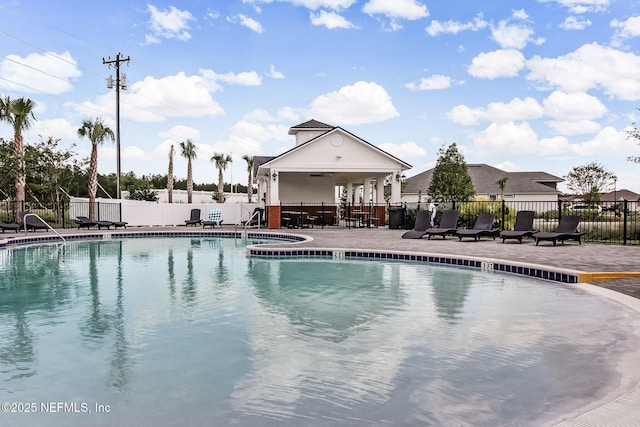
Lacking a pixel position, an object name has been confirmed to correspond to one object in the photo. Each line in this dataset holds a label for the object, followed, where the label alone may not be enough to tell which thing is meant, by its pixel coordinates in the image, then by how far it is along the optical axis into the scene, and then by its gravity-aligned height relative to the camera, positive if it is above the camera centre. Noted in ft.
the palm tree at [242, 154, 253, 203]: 161.45 +17.74
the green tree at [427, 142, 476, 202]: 92.27 +7.59
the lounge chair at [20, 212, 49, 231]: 66.64 -0.94
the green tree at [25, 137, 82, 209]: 103.50 +11.69
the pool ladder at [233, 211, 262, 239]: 62.66 -1.83
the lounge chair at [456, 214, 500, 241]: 51.01 -1.69
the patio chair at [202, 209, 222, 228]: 80.83 -0.56
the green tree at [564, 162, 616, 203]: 187.93 +14.76
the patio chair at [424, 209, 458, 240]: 53.68 -0.96
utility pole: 88.53 +27.38
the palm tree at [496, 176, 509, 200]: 153.47 +10.91
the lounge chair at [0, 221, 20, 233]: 64.63 -1.31
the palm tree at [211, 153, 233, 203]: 161.72 +19.63
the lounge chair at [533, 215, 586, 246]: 45.16 -1.83
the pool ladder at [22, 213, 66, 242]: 58.88 -0.84
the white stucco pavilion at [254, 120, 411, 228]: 74.90 +8.36
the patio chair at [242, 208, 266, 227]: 79.97 -0.42
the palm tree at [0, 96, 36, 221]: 82.89 +17.40
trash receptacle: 72.38 -0.29
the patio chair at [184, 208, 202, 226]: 83.91 -0.01
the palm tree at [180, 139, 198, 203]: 143.02 +20.33
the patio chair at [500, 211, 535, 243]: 48.31 -1.33
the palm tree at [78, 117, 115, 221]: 91.35 +16.17
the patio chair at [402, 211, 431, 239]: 55.29 -1.09
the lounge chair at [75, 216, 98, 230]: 72.06 -1.03
